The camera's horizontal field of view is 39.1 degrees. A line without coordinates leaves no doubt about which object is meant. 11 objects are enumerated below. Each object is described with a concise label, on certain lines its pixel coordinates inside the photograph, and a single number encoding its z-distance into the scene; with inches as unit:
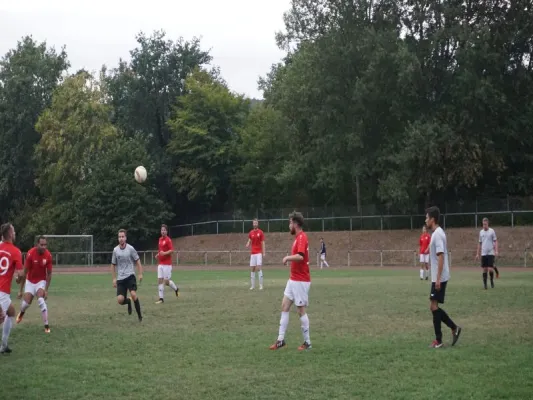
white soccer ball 1529.3
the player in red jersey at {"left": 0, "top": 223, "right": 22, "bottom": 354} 489.1
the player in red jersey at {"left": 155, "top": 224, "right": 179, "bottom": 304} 912.3
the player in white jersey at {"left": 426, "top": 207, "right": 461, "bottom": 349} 497.7
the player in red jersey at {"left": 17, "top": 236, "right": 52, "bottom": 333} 637.9
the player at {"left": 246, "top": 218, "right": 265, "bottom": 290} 1072.5
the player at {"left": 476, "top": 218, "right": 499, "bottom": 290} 985.5
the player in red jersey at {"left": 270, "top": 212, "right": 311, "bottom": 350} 502.3
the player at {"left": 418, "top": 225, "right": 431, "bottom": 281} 1287.4
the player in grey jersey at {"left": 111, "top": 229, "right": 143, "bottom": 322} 714.2
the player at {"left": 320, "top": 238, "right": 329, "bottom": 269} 2033.7
